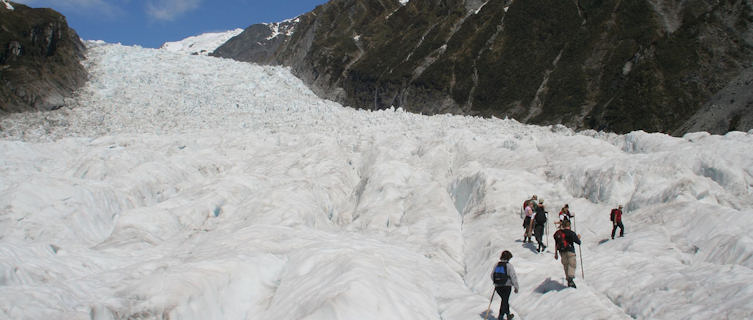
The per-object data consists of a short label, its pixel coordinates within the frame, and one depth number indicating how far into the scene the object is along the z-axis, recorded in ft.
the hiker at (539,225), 46.24
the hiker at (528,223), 49.85
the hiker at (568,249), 34.12
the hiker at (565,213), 45.27
